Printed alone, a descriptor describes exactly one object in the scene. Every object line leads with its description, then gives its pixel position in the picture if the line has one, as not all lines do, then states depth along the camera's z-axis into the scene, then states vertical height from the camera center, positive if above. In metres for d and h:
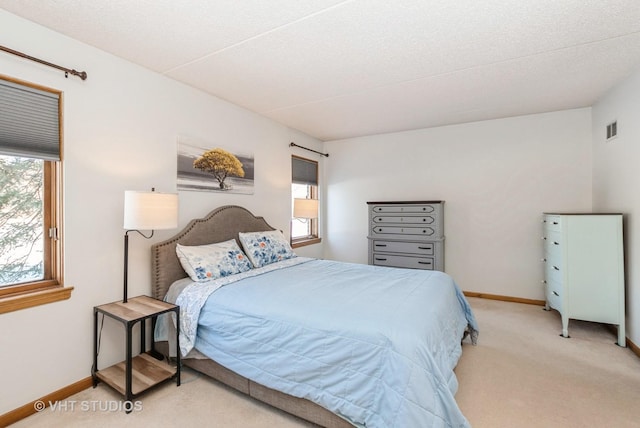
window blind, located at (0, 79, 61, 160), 1.83 +0.59
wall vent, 2.98 +0.84
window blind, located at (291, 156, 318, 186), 4.57 +0.67
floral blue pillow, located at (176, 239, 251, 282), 2.51 -0.43
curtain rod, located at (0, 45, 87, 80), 1.81 +0.99
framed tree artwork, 2.89 +0.47
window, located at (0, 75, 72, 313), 1.86 +0.11
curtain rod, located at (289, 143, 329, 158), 4.41 +1.02
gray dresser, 4.05 -0.32
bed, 1.45 -0.74
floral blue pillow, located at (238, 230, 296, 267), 3.09 -0.38
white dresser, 2.78 -0.56
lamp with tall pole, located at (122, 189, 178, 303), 2.09 +0.00
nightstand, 1.91 -1.15
